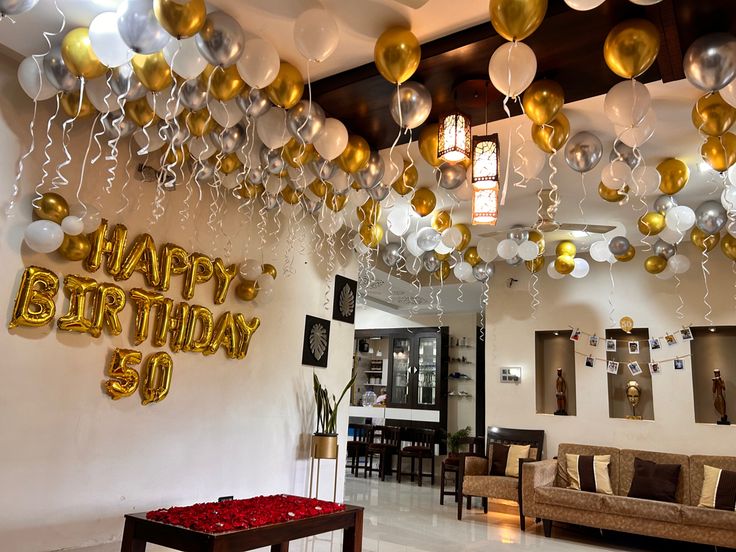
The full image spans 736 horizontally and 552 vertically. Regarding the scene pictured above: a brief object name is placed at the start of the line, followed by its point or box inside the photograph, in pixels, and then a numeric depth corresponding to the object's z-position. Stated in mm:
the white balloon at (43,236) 3418
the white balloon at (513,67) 2682
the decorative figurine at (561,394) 7047
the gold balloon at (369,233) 5059
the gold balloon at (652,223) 4805
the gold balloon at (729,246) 4918
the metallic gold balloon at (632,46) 2648
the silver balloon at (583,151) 3842
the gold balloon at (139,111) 3436
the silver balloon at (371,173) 3988
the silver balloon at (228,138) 3709
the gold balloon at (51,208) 3561
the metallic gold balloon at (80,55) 2963
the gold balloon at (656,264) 5594
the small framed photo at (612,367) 6589
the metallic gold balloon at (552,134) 3525
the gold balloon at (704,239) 4926
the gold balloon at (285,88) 3242
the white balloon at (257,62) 2930
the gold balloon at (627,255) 5457
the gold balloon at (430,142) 3715
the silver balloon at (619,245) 5407
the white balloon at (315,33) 2740
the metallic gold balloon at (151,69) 2979
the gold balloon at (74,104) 3422
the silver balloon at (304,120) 3350
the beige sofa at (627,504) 4781
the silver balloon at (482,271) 6429
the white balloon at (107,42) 2772
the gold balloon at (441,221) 5281
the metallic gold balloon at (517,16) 2416
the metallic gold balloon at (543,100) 3201
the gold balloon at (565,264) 5977
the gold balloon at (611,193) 4402
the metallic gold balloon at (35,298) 3514
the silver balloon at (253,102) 3271
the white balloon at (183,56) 2854
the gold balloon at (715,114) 3195
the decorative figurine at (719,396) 6028
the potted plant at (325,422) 5250
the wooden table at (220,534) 2627
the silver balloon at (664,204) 4723
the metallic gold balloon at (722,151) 3516
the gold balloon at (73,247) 3719
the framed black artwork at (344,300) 6332
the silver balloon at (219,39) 2730
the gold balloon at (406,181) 4383
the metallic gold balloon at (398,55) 2863
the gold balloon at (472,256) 6281
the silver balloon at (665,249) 5512
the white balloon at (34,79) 3146
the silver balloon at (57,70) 3094
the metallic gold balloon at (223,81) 3102
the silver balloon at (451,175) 4012
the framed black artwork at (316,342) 5828
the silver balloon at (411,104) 3119
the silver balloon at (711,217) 4590
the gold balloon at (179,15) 2480
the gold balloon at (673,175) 4199
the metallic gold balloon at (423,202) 4691
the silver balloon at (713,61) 2598
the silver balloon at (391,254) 5953
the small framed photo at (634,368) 6554
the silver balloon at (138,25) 2568
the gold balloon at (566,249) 6039
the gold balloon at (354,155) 3844
